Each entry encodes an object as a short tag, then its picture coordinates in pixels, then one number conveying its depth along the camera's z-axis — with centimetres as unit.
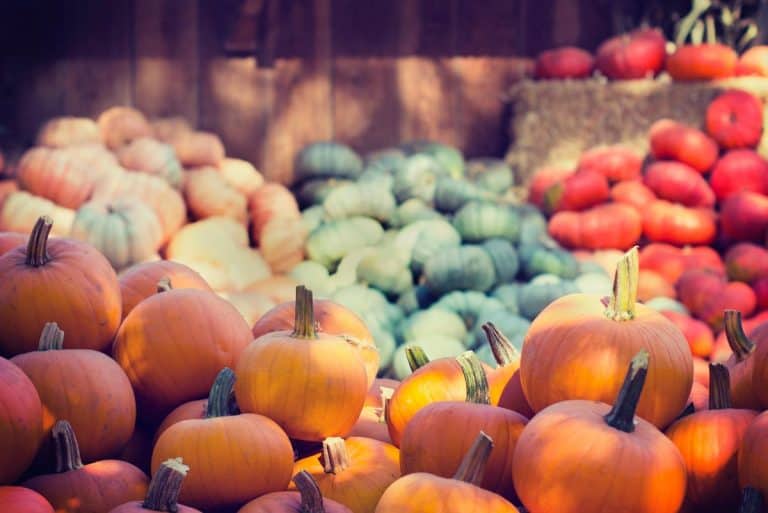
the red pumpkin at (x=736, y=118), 645
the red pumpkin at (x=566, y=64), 743
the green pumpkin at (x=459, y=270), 559
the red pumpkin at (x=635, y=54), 706
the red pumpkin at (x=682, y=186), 643
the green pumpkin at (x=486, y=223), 602
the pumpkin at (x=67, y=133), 610
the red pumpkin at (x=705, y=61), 678
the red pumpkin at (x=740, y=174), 634
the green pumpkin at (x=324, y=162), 680
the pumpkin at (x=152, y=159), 601
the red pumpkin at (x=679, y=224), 630
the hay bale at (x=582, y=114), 693
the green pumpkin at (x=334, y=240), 595
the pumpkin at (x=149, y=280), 248
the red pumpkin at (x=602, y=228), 634
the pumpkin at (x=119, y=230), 527
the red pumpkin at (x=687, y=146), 652
